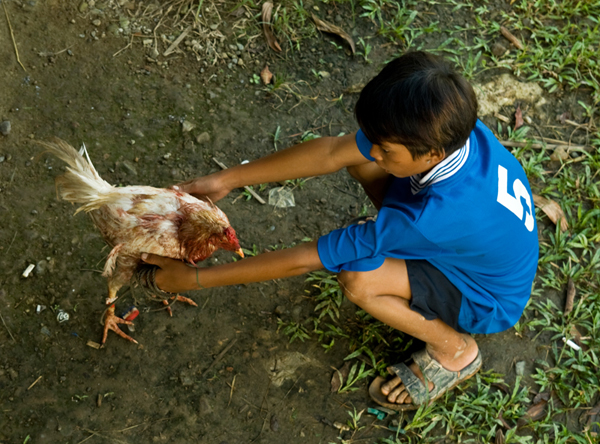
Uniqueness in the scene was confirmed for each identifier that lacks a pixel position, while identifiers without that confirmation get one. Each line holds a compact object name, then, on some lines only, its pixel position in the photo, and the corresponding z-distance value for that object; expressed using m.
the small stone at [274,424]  2.78
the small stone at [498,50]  4.40
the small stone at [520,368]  3.08
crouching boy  1.93
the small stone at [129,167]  3.46
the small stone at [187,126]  3.67
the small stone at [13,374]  2.74
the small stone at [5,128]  3.37
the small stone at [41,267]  3.05
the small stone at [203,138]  3.66
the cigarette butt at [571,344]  3.16
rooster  2.50
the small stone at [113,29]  3.88
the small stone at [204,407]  2.78
